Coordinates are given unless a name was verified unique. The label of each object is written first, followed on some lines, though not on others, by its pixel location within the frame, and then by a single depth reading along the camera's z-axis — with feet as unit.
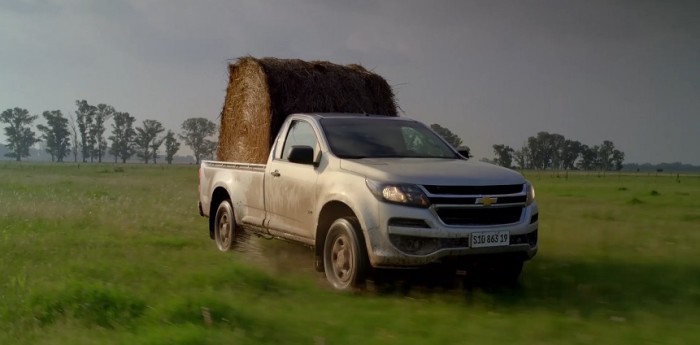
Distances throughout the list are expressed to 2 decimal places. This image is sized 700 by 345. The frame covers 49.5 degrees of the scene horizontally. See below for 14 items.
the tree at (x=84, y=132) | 337.72
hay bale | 34.14
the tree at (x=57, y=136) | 363.35
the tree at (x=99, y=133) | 341.62
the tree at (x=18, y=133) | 377.71
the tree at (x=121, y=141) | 349.61
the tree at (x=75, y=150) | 328.95
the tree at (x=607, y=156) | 327.26
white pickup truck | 21.99
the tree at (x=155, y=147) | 345.51
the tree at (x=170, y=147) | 350.70
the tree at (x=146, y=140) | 350.84
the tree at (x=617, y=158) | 329.93
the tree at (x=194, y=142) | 313.91
